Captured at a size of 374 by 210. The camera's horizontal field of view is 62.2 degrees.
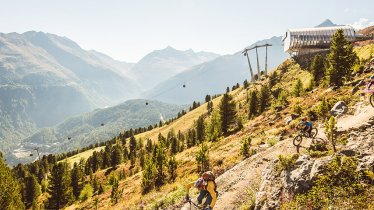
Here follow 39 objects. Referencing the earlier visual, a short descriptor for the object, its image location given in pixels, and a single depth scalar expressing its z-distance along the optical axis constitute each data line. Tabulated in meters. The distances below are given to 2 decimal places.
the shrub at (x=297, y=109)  38.13
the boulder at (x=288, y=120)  37.34
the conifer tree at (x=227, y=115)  60.72
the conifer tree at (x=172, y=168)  39.75
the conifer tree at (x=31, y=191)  80.38
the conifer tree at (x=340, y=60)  43.44
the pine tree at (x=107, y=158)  103.56
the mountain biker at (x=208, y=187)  15.59
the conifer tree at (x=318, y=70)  59.47
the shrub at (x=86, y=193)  68.56
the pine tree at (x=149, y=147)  98.56
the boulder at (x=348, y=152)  15.60
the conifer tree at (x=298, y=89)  55.72
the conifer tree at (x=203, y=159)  34.67
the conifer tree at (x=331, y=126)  19.40
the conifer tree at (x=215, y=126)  55.58
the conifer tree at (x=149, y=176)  39.99
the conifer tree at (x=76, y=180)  78.54
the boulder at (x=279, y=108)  48.63
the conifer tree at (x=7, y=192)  38.94
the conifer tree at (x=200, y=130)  79.12
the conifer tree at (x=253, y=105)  65.88
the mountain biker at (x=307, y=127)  24.68
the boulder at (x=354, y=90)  32.62
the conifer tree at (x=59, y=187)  63.62
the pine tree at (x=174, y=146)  77.97
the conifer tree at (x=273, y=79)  87.72
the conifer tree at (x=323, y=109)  30.06
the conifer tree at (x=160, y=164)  41.05
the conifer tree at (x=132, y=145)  113.64
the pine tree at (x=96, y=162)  109.19
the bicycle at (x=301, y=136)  23.95
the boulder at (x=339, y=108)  28.27
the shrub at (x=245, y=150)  30.39
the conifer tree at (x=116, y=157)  98.00
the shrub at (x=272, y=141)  29.22
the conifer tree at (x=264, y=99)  63.61
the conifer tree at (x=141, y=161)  82.75
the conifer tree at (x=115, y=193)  42.88
